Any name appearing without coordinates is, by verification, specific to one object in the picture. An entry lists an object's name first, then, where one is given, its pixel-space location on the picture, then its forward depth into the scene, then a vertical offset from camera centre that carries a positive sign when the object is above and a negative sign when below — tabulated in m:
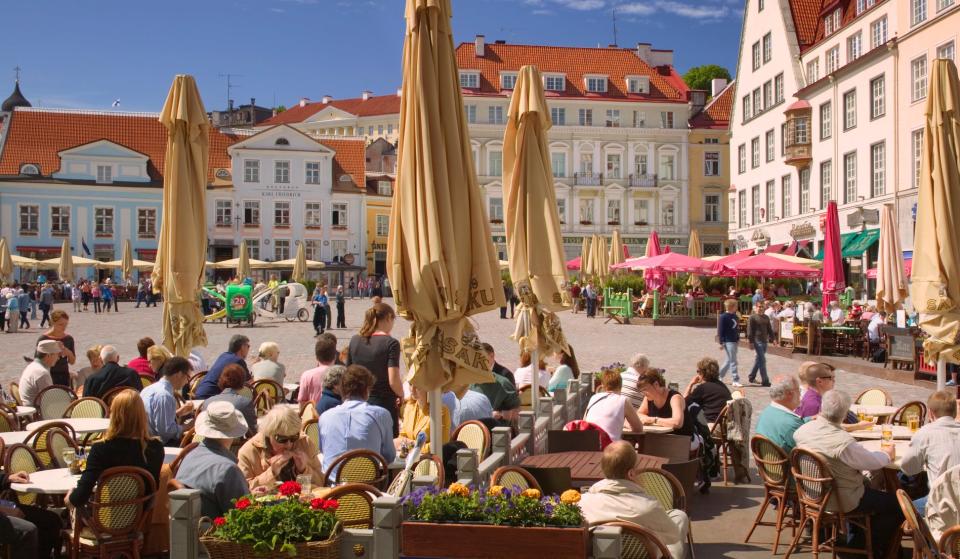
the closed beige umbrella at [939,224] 10.47 +0.69
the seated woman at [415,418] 8.32 -1.28
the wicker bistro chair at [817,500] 6.86 -1.66
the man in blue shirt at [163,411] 8.52 -1.21
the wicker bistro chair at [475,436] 7.51 -1.30
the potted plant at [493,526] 4.57 -1.24
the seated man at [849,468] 6.86 -1.39
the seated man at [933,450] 6.52 -1.21
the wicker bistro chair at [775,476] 7.46 -1.60
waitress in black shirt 8.90 -0.71
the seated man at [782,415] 7.83 -1.15
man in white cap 10.42 -1.10
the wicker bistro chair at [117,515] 6.05 -1.56
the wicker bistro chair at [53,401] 9.79 -1.29
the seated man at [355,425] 7.01 -1.10
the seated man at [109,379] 10.04 -1.08
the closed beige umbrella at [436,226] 6.61 +0.41
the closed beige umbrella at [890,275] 18.98 +0.15
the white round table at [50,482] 6.51 -1.47
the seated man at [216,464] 5.77 -1.18
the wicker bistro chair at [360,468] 6.47 -1.33
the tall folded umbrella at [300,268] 49.59 +0.75
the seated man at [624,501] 5.43 -1.31
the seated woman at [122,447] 6.07 -1.12
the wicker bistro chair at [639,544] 4.99 -1.45
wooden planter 4.54 -1.31
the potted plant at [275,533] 4.63 -1.28
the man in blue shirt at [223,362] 10.09 -0.92
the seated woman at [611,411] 8.63 -1.22
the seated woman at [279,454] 6.31 -1.21
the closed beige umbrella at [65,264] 47.72 +0.92
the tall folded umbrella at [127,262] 50.34 +1.09
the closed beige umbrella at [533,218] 10.58 +0.74
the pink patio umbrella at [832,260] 24.78 +0.60
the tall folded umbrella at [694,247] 41.41 +1.61
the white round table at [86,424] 8.48 -1.36
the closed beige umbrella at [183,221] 10.96 +0.73
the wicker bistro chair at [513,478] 5.86 -1.27
